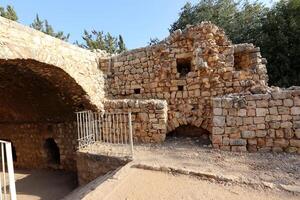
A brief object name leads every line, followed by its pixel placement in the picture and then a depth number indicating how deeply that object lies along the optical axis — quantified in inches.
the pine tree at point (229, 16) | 515.8
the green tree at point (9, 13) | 685.0
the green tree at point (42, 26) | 834.2
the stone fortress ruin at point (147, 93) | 201.5
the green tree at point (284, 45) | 427.0
